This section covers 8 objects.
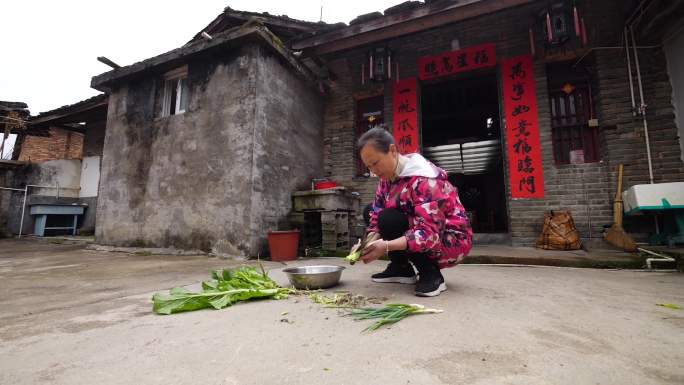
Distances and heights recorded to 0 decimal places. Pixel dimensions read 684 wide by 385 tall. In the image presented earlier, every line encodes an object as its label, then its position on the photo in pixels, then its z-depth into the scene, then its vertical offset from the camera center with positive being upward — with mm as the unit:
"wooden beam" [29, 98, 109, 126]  9125 +3757
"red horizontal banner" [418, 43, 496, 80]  5855 +3372
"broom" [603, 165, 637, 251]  4137 -42
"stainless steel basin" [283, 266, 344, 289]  2301 -378
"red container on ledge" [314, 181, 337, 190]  5906 +851
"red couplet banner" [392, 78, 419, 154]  6262 +2398
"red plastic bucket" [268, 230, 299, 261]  4773 -264
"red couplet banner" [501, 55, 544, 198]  5309 +1804
